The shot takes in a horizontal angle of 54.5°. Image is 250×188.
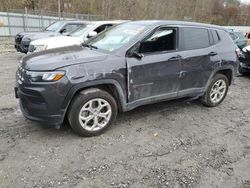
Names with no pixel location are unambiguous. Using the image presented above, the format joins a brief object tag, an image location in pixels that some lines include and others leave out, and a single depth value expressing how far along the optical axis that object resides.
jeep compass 3.36
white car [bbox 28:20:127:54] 7.79
